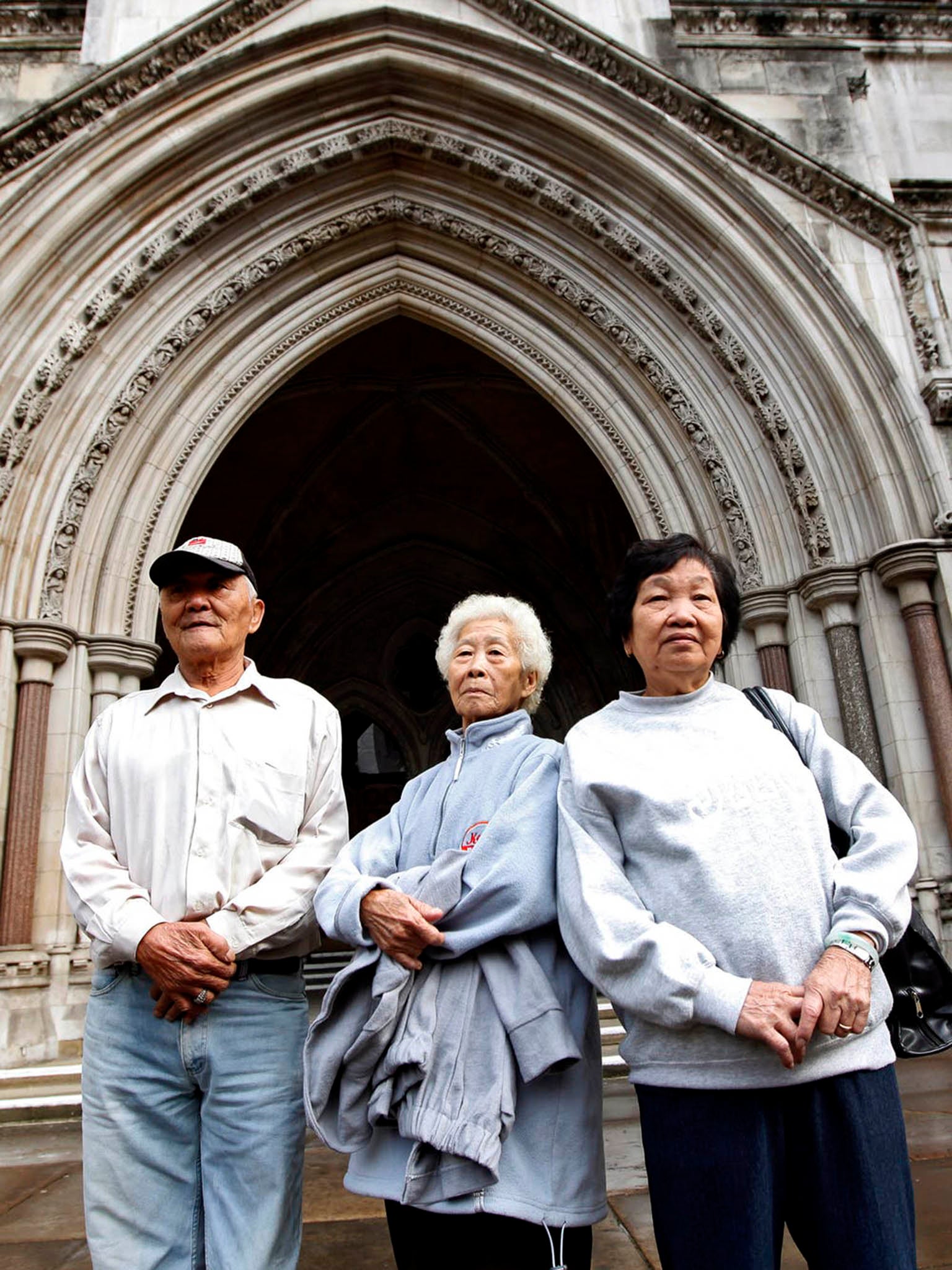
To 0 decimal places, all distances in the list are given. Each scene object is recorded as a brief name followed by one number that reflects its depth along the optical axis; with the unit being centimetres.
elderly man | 152
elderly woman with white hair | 133
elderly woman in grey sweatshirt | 125
